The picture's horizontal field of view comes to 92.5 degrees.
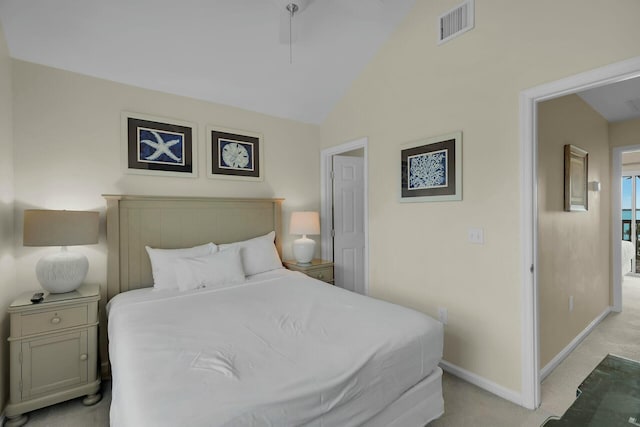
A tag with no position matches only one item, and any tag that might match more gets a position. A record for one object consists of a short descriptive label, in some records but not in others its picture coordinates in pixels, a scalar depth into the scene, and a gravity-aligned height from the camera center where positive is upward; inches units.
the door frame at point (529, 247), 81.6 -9.9
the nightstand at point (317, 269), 134.0 -25.0
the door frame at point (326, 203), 157.3 +4.8
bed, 43.1 -25.2
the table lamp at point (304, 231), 137.3 -8.4
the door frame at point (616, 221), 150.0 -5.4
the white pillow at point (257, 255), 119.6 -16.8
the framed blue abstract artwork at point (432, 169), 98.3 +14.6
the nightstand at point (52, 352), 77.3 -36.5
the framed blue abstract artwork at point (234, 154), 126.6 +25.4
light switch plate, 92.7 -7.5
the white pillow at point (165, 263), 99.7 -16.5
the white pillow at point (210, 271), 98.9 -19.4
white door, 158.6 -5.2
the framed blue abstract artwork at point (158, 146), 109.0 +25.4
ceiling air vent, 94.2 +60.6
